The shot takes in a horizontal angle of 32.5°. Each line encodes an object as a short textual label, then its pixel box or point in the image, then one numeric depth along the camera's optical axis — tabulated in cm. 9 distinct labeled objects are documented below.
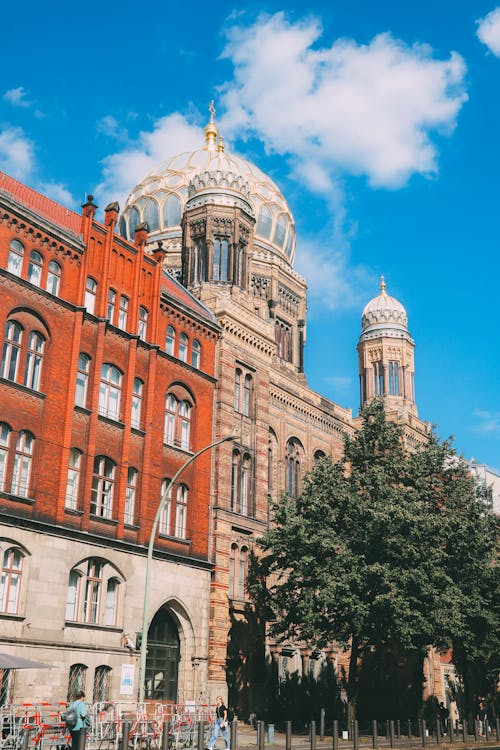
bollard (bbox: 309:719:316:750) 2663
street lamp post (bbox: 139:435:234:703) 2714
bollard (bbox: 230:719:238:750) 2453
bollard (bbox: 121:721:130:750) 2025
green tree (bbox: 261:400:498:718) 3603
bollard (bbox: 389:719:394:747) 3331
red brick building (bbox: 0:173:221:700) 3064
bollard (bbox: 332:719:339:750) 2836
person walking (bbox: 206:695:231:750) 2550
